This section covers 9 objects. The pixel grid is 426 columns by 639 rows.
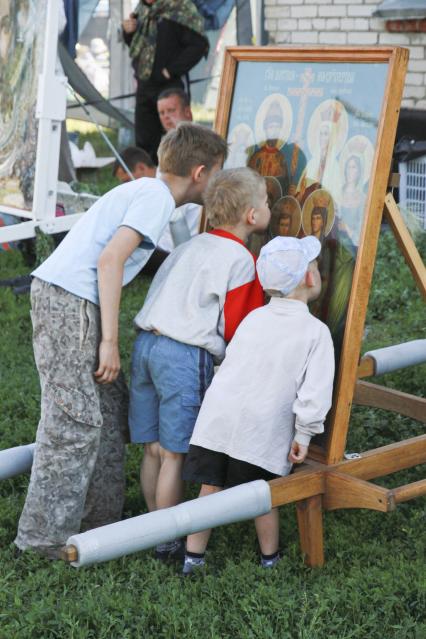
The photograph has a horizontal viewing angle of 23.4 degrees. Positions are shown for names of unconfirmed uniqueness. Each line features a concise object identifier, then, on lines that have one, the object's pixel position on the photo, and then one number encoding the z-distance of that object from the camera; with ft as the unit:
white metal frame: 21.17
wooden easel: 11.16
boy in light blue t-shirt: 11.19
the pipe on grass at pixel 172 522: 9.57
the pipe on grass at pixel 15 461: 12.44
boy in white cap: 10.97
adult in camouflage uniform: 29.30
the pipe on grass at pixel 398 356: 15.17
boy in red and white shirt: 11.57
